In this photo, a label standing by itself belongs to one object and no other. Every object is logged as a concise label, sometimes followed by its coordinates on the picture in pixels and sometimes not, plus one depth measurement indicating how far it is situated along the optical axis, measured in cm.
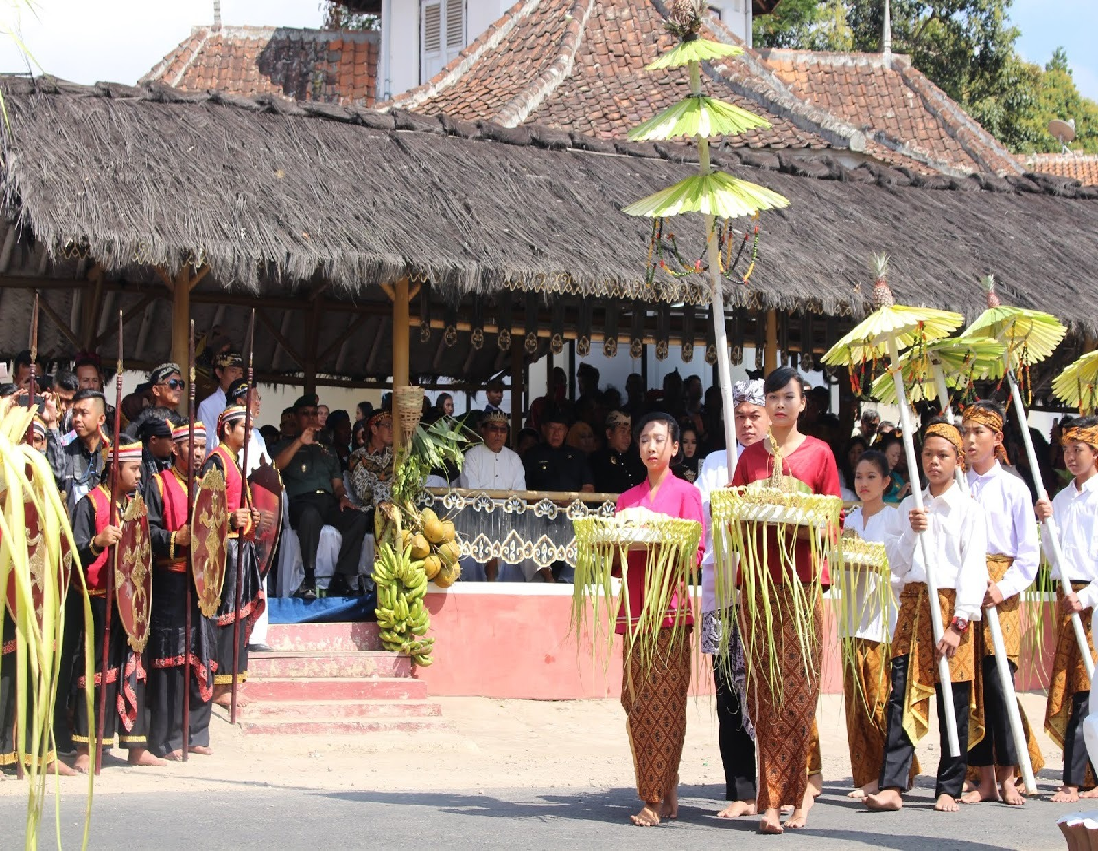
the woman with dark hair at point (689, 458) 1283
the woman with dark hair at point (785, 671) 640
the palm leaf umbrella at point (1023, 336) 820
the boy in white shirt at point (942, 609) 731
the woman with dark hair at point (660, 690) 663
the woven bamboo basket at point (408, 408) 1107
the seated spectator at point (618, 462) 1259
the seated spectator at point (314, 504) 1130
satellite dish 3256
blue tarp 1109
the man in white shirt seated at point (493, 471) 1191
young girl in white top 766
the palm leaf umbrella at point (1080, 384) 886
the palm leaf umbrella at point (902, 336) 726
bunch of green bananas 1076
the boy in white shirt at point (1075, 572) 816
